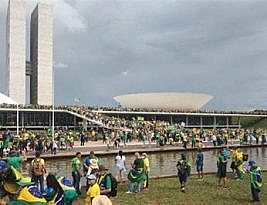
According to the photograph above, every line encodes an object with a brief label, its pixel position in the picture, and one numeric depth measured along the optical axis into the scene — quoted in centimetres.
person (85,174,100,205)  663
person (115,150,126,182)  1359
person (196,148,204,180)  1440
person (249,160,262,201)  1059
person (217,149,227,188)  1271
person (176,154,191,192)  1197
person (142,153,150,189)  1198
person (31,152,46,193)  982
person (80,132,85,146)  3068
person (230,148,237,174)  1474
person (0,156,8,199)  786
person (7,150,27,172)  961
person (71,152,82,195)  1145
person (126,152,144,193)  1165
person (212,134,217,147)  3203
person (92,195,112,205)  448
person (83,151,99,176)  1105
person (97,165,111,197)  727
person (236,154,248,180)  1445
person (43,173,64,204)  629
